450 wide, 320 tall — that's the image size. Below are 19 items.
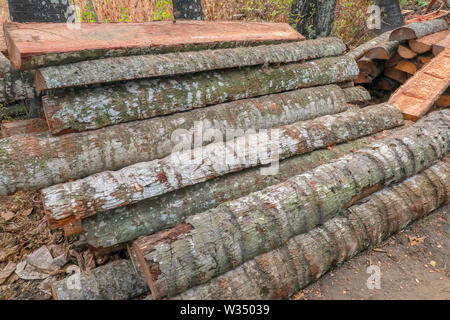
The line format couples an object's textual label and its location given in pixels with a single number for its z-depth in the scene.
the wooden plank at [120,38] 2.70
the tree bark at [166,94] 2.64
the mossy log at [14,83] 3.01
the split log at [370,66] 5.27
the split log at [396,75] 5.28
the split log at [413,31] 4.78
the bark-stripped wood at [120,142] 2.42
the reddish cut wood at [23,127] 2.88
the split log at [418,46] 4.79
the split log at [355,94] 4.39
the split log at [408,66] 5.04
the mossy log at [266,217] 2.01
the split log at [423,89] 3.87
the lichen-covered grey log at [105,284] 2.13
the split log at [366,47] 5.29
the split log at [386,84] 5.46
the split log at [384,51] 5.01
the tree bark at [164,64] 2.60
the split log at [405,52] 4.96
